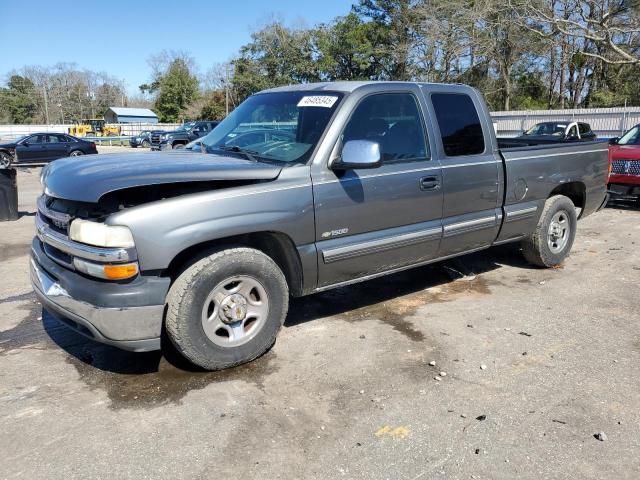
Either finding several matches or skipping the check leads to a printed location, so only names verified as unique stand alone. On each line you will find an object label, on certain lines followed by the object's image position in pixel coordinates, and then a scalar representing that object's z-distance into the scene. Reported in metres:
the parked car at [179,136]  29.18
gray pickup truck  3.15
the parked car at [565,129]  16.65
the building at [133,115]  76.00
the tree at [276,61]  52.27
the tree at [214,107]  67.88
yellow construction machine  57.28
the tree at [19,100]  87.81
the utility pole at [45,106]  87.16
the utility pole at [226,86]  62.78
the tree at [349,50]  45.00
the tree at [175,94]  69.19
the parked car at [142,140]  35.88
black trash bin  9.02
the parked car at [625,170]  9.82
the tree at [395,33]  40.38
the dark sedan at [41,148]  22.22
